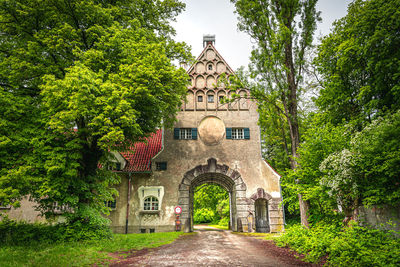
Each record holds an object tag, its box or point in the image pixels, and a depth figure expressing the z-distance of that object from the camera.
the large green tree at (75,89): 9.79
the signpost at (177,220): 17.92
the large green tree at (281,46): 11.82
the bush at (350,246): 5.99
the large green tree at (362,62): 10.51
